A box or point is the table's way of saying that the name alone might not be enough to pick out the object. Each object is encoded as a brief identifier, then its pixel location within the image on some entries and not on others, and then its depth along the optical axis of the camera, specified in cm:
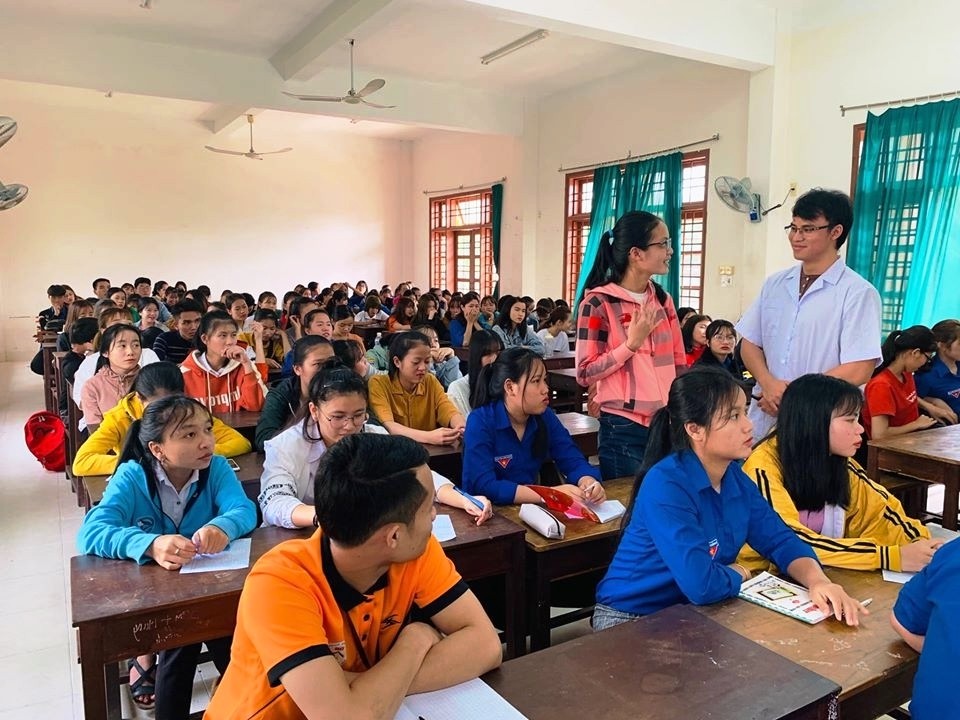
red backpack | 460
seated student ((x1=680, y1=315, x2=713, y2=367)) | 533
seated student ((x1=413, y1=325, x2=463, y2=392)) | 450
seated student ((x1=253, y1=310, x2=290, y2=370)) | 545
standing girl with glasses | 227
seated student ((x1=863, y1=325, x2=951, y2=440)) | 349
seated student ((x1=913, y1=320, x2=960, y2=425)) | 404
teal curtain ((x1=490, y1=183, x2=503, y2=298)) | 1033
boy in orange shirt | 106
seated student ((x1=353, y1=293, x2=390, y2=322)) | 919
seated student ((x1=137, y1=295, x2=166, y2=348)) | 543
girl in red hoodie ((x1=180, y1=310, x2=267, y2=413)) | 352
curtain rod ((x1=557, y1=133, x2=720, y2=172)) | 706
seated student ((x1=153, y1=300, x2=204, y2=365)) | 479
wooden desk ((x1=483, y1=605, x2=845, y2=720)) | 109
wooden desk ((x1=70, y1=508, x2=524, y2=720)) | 143
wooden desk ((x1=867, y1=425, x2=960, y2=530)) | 281
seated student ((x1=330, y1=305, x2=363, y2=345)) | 533
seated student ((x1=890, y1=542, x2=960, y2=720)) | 109
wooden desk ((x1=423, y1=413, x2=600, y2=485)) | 294
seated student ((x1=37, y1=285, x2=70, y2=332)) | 731
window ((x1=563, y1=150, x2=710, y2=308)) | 737
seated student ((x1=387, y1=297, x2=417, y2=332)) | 715
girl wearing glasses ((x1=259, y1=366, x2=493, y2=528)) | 206
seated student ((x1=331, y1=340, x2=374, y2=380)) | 354
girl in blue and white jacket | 169
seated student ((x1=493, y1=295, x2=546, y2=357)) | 612
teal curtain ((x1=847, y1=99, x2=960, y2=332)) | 527
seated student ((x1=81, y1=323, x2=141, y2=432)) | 335
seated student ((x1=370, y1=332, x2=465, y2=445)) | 310
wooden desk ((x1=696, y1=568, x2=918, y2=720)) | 122
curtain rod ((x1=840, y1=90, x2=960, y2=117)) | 524
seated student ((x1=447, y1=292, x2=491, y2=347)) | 680
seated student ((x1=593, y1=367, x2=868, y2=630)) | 153
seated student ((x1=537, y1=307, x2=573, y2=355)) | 662
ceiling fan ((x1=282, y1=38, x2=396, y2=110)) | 610
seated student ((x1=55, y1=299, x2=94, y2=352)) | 540
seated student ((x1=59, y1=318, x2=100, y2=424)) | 445
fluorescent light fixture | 673
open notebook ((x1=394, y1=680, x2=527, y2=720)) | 109
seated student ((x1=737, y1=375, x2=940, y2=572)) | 179
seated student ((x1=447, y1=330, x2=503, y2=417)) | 349
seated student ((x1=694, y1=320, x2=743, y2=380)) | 464
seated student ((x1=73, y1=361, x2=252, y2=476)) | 254
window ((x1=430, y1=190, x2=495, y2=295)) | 1112
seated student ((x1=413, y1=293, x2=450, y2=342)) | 688
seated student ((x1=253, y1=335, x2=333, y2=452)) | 288
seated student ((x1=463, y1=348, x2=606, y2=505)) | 229
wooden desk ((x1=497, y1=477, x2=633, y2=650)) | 199
